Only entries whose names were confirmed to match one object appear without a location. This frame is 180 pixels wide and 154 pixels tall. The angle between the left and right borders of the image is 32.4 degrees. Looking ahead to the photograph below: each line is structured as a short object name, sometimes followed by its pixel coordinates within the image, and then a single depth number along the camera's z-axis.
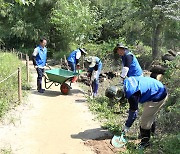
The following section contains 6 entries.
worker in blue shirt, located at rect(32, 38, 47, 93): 10.10
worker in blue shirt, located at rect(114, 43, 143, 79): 6.50
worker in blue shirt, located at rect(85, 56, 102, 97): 9.80
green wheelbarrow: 9.91
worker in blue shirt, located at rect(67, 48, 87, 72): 10.78
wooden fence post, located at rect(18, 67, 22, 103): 8.63
